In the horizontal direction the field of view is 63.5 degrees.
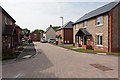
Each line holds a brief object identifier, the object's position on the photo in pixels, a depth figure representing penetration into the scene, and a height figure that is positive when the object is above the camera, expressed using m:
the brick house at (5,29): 13.38 +1.46
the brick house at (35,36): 68.32 +2.23
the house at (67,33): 33.72 +2.15
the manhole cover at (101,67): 6.93 -2.12
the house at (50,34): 55.03 +2.98
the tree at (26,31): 111.12 +9.27
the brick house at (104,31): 14.00 +1.43
